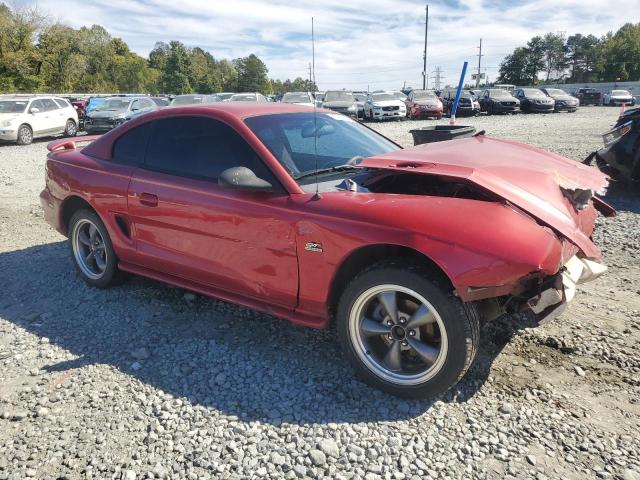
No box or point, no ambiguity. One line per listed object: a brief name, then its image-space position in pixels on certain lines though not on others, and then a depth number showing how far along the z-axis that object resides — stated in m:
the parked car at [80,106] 22.90
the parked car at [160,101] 22.61
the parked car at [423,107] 24.64
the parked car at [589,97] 42.19
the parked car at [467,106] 26.98
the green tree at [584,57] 82.36
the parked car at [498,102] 27.62
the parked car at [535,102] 28.48
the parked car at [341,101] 21.47
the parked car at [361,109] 25.75
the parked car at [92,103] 20.93
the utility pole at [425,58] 49.30
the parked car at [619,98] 38.38
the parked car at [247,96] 20.91
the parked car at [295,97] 21.24
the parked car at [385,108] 23.95
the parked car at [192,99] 21.37
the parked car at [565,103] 29.88
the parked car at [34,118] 16.62
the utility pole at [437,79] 72.56
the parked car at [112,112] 18.80
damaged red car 2.46
